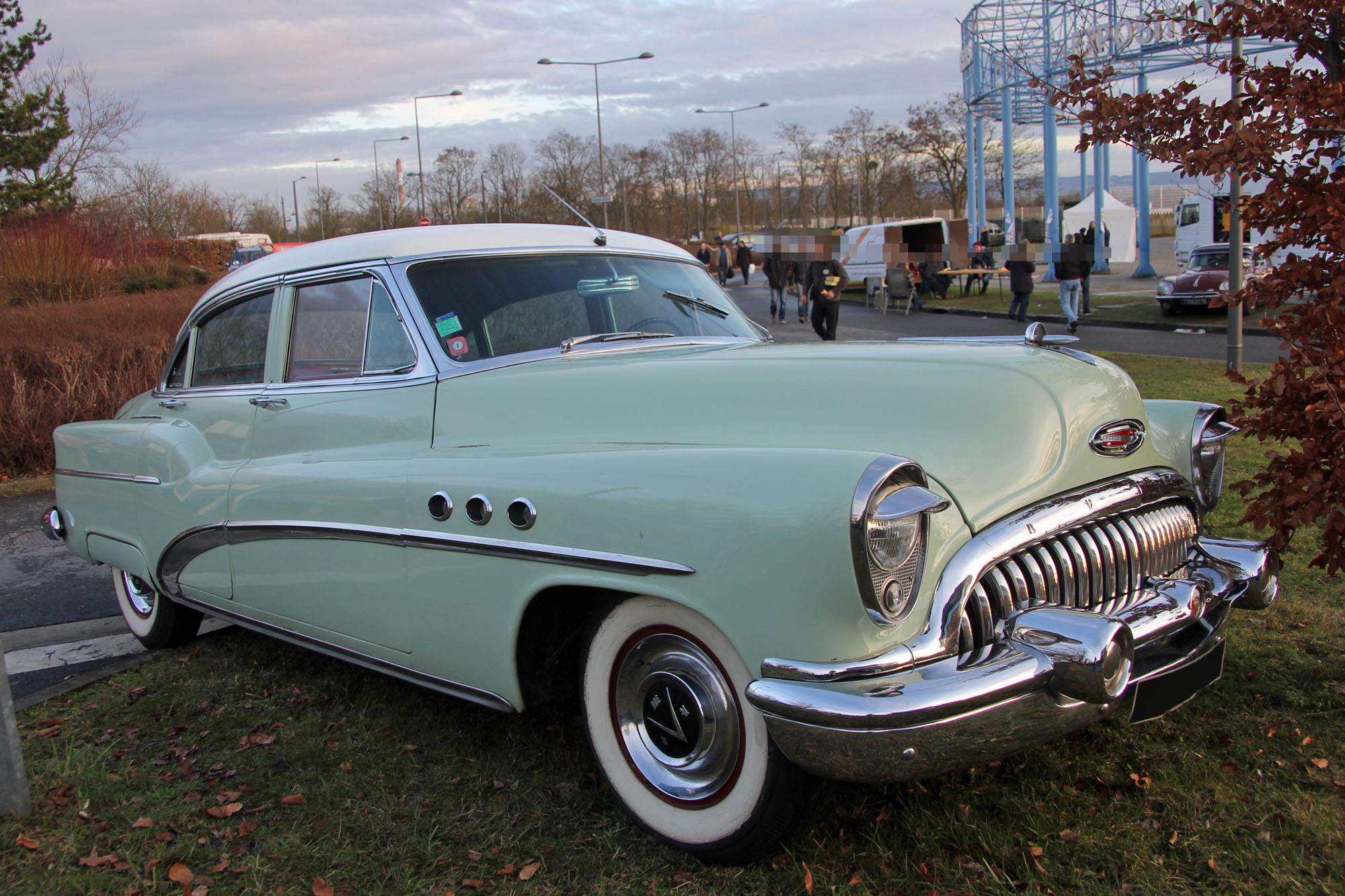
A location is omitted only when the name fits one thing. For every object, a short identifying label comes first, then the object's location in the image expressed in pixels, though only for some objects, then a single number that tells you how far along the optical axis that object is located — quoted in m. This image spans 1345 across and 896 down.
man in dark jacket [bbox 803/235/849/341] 12.76
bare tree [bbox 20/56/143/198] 28.69
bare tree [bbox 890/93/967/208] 45.84
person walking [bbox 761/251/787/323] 20.38
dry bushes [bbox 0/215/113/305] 16.64
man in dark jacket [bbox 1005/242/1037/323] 18.11
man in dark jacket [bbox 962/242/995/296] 27.27
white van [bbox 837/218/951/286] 26.42
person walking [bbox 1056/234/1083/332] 16.45
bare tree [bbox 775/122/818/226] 54.91
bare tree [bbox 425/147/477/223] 48.53
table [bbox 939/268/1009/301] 25.34
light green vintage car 2.19
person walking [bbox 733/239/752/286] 32.97
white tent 33.81
